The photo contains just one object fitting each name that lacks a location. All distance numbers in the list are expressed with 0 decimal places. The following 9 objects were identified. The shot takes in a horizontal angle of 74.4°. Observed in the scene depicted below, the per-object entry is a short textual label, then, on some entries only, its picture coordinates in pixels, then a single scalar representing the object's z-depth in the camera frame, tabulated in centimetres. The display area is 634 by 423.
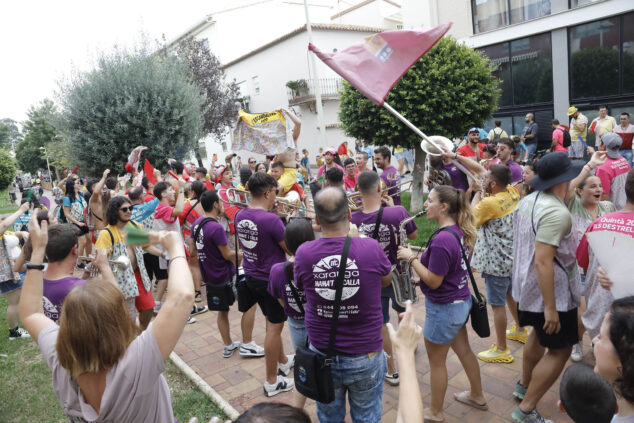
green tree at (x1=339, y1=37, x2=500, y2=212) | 927
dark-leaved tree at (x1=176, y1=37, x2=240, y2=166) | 2664
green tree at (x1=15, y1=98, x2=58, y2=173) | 4881
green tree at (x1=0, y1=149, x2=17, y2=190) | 2782
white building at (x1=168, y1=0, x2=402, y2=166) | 2675
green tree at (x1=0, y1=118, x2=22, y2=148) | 6894
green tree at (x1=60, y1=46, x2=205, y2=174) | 1120
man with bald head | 261
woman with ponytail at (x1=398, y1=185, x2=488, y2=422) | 321
